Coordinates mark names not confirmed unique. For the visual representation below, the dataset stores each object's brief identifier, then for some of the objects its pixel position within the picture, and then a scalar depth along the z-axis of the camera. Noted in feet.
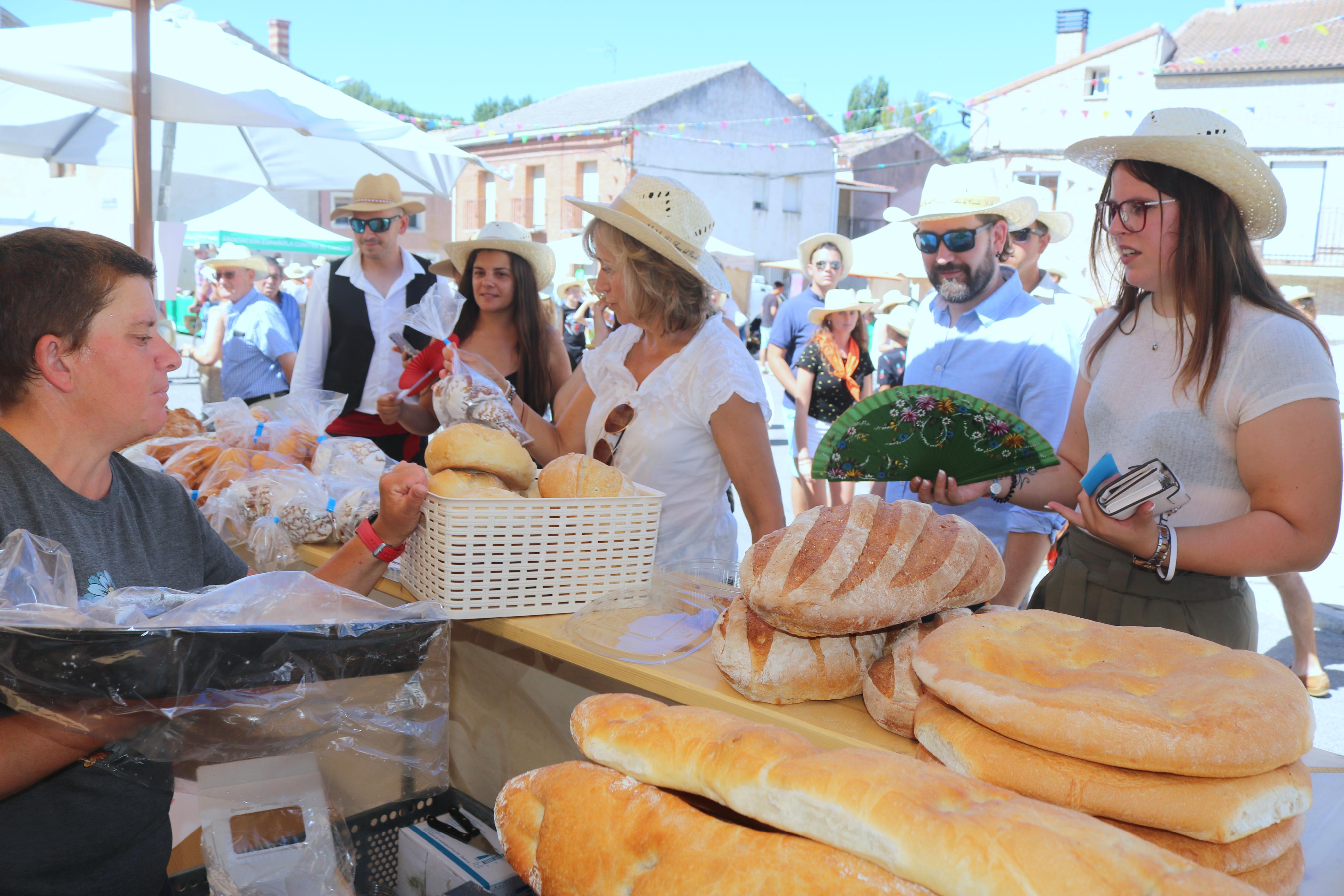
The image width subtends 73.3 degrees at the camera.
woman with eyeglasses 5.97
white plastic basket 6.48
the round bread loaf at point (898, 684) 4.55
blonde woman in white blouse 8.61
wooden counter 4.70
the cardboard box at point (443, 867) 5.86
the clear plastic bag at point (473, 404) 7.99
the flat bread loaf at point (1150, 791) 3.22
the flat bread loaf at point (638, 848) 2.86
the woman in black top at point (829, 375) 23.13
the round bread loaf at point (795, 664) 4.96
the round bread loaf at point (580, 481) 6.79
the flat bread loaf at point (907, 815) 2.56
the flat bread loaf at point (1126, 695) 3.25
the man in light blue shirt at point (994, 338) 10.61
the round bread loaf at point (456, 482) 6.55
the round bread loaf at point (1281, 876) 3.37
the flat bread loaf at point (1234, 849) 3.28
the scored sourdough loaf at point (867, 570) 4.65
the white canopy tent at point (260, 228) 44.52
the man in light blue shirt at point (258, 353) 21.33
